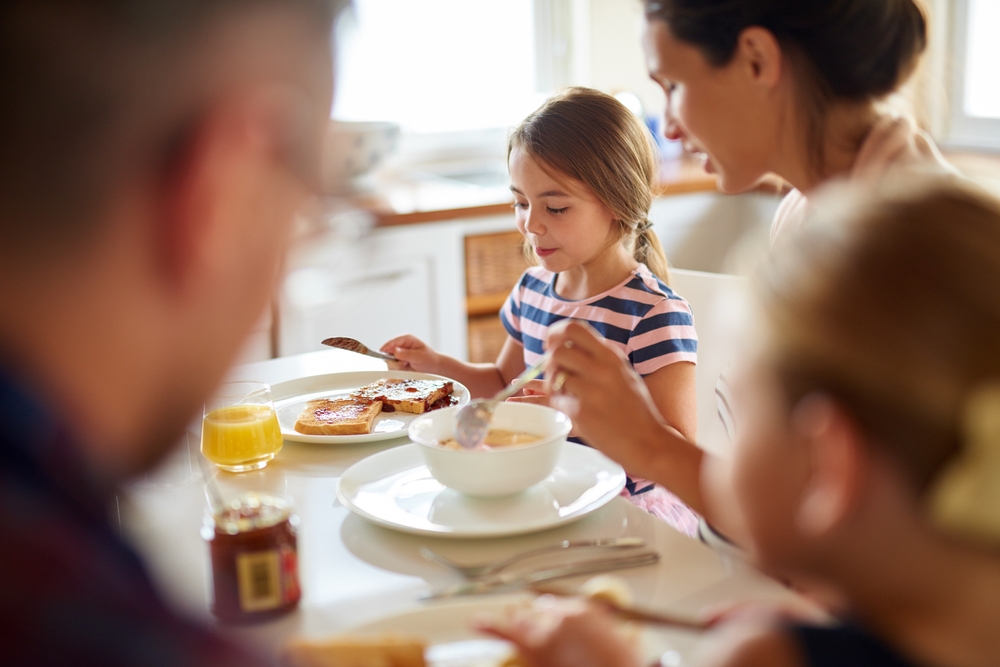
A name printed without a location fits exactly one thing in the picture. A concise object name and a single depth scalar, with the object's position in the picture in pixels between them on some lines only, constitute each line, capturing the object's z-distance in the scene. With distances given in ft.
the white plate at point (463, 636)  2.66
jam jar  2.87
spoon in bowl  4.04
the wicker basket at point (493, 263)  10.21
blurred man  1.30
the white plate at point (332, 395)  4.60
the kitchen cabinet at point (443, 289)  9.72
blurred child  1.98
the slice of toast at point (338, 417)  4.66
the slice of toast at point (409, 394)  5.07
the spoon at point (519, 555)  3.17
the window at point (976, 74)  11.37
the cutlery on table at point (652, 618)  2.54
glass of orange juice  4.18
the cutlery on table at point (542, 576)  3.02
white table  2.99
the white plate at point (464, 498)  3.50
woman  3.81
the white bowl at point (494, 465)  3.64
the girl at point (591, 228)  5.82
